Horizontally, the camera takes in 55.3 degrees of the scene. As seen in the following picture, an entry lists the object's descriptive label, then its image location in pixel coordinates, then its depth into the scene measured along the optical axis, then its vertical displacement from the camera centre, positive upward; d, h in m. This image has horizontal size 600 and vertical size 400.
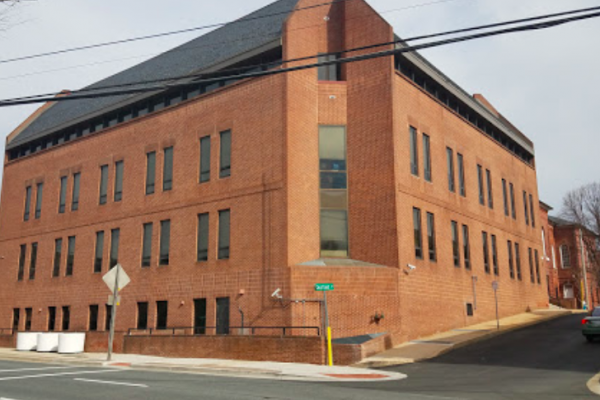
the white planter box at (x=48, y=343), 27.48 -1.53
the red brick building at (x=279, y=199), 25.38 +5.64
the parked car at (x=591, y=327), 22.52 -0.70
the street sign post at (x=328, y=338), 19.08 -0.93
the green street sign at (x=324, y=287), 19.88 +0.78
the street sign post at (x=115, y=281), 21.02 +1.07
